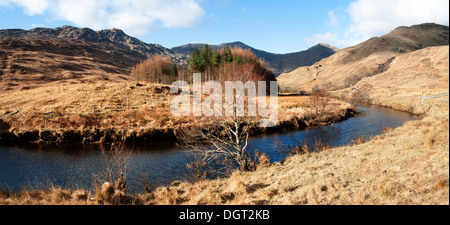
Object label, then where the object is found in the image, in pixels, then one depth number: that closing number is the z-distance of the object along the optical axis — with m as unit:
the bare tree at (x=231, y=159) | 15.92
